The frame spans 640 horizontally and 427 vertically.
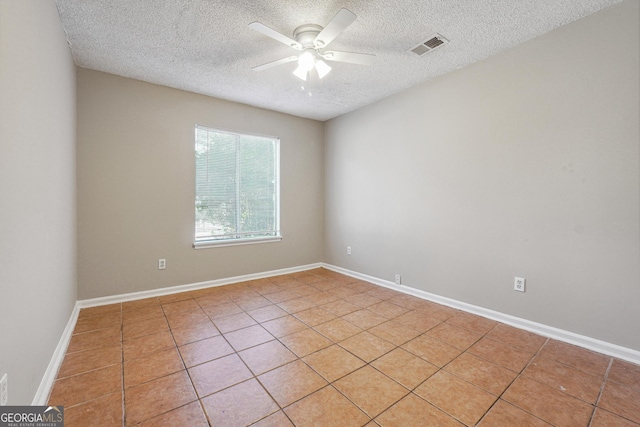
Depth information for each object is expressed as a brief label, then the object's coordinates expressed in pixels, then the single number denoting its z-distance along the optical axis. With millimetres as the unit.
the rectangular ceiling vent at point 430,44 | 2385
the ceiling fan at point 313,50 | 1987
